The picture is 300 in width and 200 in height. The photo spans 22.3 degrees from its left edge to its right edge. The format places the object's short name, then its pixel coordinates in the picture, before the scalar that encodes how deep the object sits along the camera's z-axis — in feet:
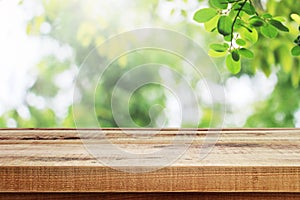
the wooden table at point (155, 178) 4.36
